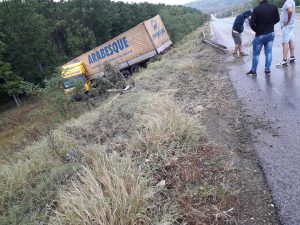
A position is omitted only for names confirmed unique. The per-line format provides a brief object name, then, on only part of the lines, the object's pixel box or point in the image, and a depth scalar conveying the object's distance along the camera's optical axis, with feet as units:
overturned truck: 66.18
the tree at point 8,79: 100.89
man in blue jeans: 22.13
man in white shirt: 22.98
